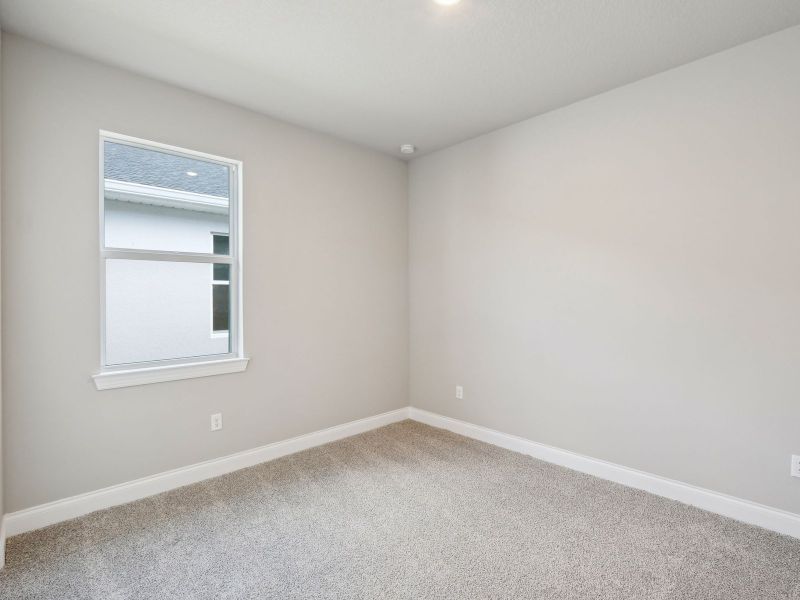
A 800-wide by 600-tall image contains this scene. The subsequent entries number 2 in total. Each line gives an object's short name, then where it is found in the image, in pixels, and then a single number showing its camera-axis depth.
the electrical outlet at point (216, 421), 2.84
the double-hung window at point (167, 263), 2.48
